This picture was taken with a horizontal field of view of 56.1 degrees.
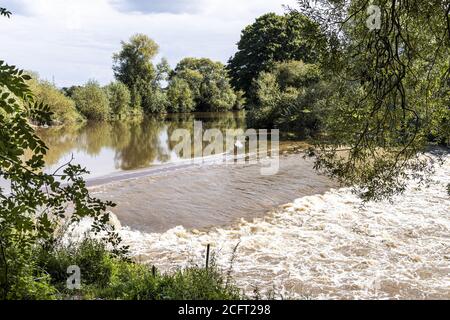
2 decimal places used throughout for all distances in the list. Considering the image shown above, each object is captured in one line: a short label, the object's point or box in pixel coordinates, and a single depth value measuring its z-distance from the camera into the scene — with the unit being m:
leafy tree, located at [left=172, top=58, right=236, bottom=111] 67.88
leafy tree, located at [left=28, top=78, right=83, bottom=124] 37.66
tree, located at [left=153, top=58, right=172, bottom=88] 57.88
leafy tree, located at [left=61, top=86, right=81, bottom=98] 47.37
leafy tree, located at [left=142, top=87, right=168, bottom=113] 57.22
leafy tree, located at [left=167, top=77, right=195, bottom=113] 62.56
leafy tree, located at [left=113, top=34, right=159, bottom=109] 55.44
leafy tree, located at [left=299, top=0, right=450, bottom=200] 6.25
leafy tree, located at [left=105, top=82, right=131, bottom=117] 50.19
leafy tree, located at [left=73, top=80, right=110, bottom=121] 45.34
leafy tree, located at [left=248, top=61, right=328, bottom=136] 28.08
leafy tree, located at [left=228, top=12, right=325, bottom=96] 41.50
